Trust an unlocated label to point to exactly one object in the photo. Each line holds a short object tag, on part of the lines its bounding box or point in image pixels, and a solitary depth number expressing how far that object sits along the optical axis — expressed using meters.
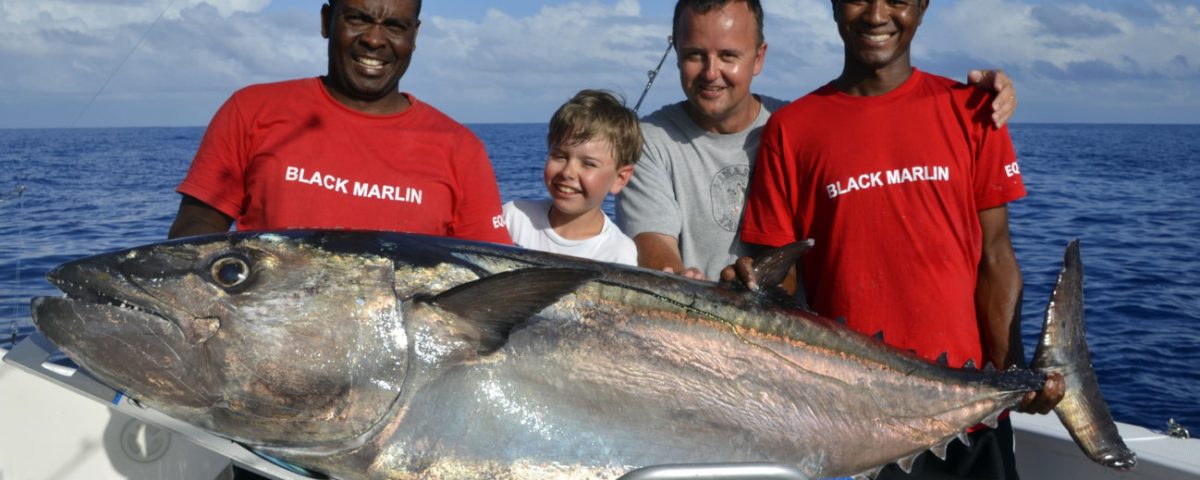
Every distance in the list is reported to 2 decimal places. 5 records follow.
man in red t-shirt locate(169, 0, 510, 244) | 2.95
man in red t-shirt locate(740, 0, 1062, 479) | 3.16
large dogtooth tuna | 1.95
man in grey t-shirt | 3.49
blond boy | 3.63
